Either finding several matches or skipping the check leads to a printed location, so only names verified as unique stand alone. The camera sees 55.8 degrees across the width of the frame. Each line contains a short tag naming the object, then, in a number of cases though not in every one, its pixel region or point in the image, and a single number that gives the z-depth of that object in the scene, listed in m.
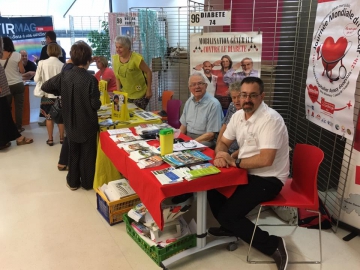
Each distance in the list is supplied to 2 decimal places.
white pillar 7.86
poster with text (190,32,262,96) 3.27
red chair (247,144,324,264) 2.16
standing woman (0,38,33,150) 4.19
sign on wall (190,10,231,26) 3.19
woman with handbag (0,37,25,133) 4.54
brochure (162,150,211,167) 2.11
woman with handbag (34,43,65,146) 3.99
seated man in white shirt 2.11
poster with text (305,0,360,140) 2.33
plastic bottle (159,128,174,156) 2.21
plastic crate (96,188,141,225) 2.70
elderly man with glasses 2.92
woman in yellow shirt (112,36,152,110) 3.70
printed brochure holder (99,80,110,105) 3.68
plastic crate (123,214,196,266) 2.22
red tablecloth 1.90
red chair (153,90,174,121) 4.17
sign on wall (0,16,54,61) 5.50
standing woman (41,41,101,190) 2.98
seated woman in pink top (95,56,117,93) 4.35
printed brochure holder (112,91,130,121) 3.09
